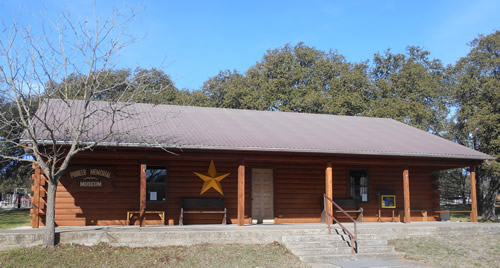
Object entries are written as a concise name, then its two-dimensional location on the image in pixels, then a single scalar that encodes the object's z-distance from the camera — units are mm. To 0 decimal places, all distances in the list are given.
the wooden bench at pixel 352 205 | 17050
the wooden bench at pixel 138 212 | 14745
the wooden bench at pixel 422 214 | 17955
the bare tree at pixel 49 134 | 10828
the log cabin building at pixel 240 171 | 14172
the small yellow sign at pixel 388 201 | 17969
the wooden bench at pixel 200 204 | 15617
